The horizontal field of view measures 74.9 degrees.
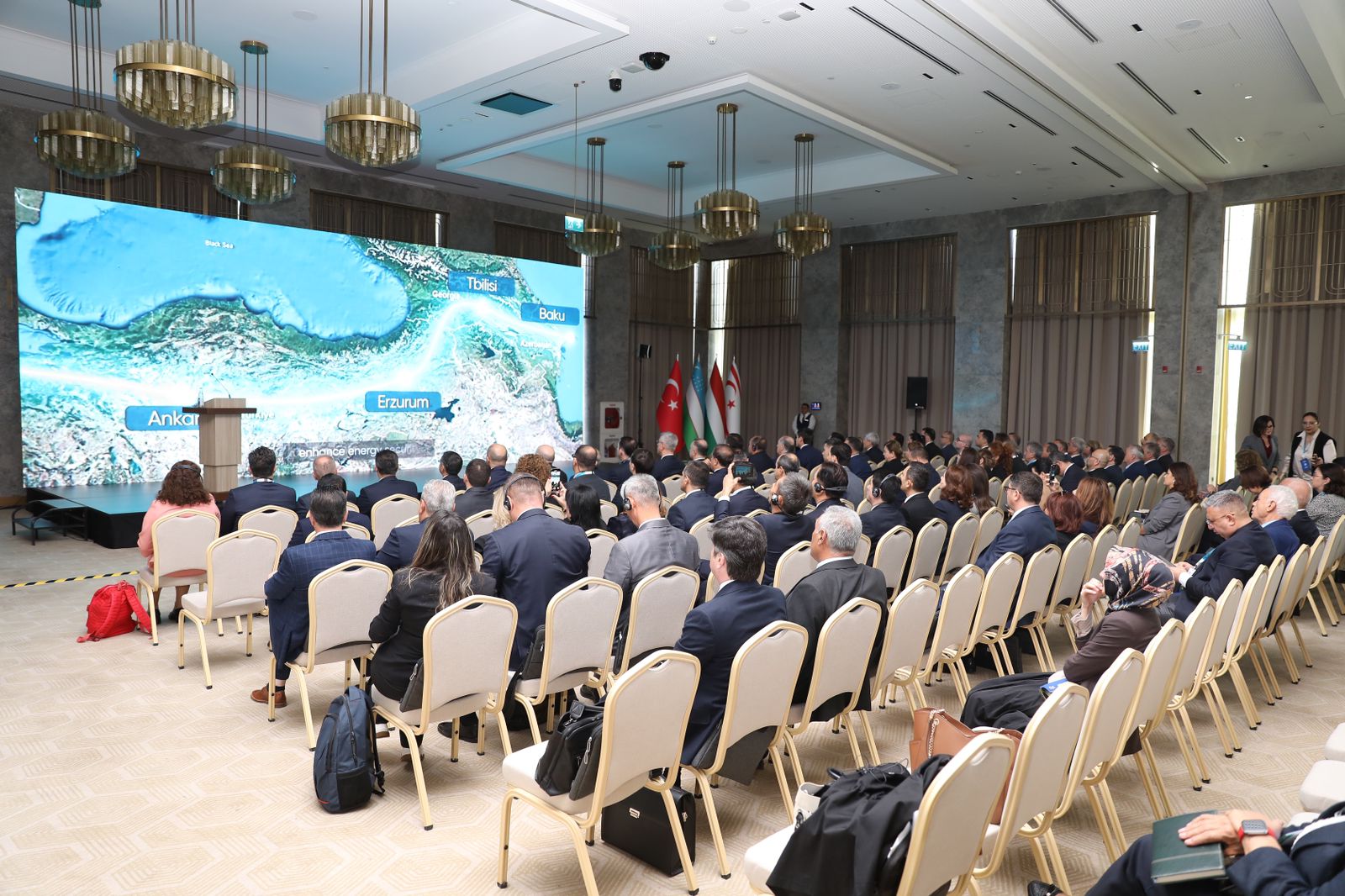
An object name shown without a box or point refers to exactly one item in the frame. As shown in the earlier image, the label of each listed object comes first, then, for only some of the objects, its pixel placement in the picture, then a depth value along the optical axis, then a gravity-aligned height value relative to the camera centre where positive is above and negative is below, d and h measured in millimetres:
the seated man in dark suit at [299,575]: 4359 -885
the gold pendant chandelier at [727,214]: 9883 +2110
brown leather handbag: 3016 -1166
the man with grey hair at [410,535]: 4688 -741
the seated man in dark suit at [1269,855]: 1798 -954
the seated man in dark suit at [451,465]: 7047 -536
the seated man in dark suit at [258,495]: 6340 -735
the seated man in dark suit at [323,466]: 6766 -542
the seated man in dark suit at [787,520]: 5566 -772
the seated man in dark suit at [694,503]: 6348 -747
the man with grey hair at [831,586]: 3725 -798
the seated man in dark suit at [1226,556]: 4754 -814
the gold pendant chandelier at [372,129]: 6203 +1930
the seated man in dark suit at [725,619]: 3273 -832
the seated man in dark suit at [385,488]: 7184 -756
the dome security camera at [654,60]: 8852 +3456
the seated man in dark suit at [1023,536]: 5320 -808
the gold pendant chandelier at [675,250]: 12375 +2132
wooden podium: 9172 -458
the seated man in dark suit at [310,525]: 5645 -848
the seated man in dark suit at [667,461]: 9484 -658
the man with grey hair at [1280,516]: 5566 -706
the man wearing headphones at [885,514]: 6281 -796
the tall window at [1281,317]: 12914 +1356
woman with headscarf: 3461 -876
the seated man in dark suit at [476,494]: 6582 -729
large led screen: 10609 +779
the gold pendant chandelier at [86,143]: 7707 +2256
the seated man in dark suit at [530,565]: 4270 -809
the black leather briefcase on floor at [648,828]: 3232 -1624
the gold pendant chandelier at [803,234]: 11156 +2143
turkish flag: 18266 -96
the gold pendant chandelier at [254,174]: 9102 +2328
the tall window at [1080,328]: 14750 +1338
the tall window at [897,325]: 17016 +1542
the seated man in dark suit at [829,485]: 6246 -592
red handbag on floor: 6031 -1507
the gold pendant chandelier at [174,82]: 5219 +1904
